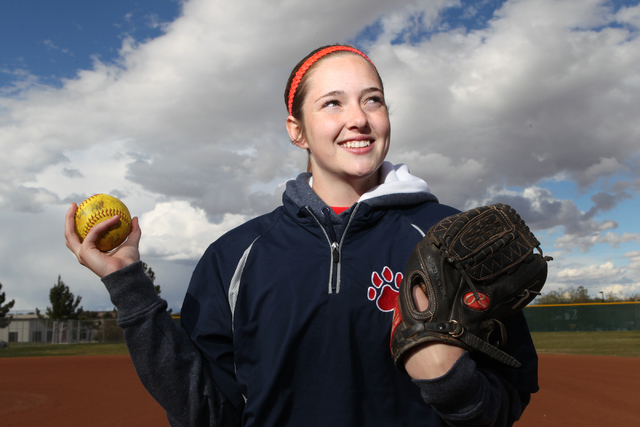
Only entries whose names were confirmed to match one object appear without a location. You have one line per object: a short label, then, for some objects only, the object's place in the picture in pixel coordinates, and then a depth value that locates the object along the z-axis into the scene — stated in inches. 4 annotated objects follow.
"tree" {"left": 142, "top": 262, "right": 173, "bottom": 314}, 1550.7
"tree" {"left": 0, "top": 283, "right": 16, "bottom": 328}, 1337.4
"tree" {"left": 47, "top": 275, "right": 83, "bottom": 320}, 1400.1
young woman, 52.2
